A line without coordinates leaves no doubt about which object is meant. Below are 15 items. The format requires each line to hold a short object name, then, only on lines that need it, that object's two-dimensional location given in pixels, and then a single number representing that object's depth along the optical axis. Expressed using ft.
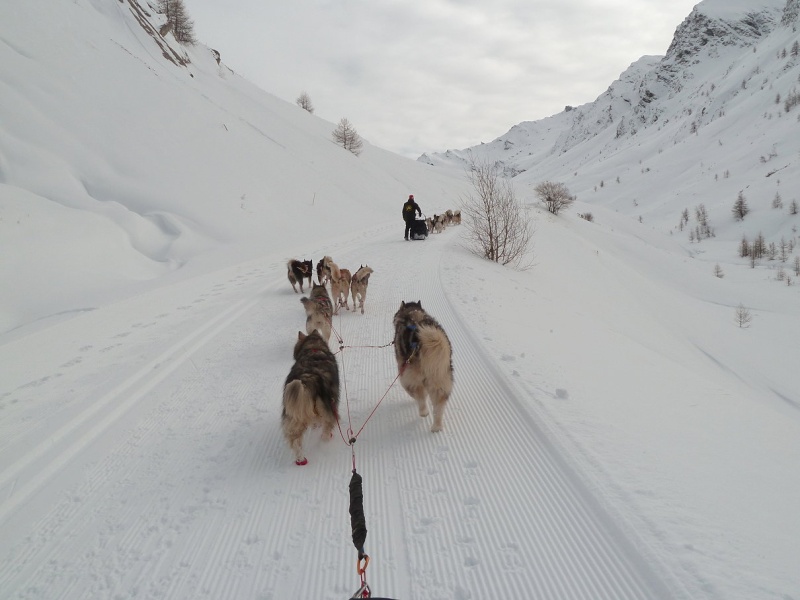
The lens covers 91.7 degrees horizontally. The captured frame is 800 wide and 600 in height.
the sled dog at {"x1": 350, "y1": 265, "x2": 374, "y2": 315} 24.63
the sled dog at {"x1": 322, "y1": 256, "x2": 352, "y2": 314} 24.88
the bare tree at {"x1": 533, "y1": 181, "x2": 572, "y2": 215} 103.76
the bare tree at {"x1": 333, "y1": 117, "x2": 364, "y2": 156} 135.44
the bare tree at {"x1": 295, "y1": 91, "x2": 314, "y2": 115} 179.22
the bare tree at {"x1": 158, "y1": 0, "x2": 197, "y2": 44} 120.57
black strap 6.52
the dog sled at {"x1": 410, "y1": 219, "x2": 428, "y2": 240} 55.21
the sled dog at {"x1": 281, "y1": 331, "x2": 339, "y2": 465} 10.07
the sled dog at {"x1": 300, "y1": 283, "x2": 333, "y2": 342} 18.66
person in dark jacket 52.95
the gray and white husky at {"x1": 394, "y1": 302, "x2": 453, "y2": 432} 11.05
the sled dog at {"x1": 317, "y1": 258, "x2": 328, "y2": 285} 28.50
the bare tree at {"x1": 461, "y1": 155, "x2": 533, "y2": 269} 44.34
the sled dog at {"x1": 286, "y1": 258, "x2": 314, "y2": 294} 27.94
